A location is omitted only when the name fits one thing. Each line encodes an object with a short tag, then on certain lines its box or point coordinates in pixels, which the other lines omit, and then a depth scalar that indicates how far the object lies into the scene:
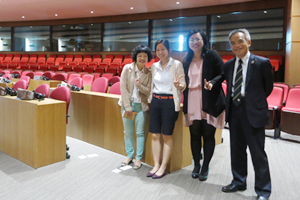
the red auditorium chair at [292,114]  3.23
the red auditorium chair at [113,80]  4.60
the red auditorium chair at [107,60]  9.40
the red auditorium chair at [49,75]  5.94
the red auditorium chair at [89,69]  8.02
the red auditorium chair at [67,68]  8.42
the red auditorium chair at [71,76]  5.79
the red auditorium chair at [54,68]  8.45
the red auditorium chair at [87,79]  5.66
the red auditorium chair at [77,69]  8.19
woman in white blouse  2.01
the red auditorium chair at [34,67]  9.35
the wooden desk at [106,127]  2.32
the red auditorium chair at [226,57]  7.46
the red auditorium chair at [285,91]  3.81
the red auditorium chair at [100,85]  3.69
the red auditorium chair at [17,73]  6.40
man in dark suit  1.64
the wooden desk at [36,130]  2.24
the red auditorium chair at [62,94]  2.56
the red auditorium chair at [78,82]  3.95
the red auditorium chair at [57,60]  10.32
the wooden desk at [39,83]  4.66
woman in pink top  1.92
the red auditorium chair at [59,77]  5.45
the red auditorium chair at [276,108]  3.46
